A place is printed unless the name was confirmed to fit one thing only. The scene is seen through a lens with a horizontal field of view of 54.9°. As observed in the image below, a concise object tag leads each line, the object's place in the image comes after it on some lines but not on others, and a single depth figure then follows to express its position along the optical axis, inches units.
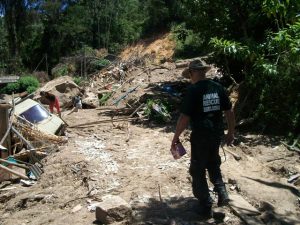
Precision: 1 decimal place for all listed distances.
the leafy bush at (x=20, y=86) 723.0
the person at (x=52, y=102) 344.0
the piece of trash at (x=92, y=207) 155.6
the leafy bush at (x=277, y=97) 247.5
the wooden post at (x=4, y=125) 249.8
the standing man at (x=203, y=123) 127.0
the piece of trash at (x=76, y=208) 159.2
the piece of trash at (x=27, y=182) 211.3
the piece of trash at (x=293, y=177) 183.3
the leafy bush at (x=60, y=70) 746.7
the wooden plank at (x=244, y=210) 135.5
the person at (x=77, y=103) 421.4
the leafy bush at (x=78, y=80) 605.6
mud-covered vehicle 287.8
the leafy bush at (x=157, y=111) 312.9
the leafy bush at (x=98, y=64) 681.1
